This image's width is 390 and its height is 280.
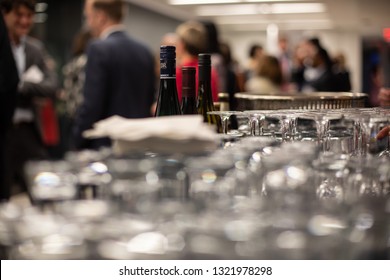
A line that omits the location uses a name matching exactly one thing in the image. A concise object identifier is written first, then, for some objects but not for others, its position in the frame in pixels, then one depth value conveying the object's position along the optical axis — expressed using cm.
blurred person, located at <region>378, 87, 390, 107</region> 261
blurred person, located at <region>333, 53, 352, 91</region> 625
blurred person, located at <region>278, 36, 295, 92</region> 1340
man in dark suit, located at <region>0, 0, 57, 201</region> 468
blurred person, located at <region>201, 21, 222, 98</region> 548
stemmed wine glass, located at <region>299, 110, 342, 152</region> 164
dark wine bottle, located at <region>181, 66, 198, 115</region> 174
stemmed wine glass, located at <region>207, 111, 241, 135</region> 163
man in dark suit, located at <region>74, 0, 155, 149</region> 374
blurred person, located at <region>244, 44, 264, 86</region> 944
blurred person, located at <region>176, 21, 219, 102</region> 417
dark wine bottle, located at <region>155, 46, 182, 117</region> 172
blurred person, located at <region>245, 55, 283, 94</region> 646
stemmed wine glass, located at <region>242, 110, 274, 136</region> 164
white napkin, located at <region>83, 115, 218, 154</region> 123
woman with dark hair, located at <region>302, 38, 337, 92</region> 626
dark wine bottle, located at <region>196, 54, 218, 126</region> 183
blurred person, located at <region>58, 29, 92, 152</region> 514
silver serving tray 211
